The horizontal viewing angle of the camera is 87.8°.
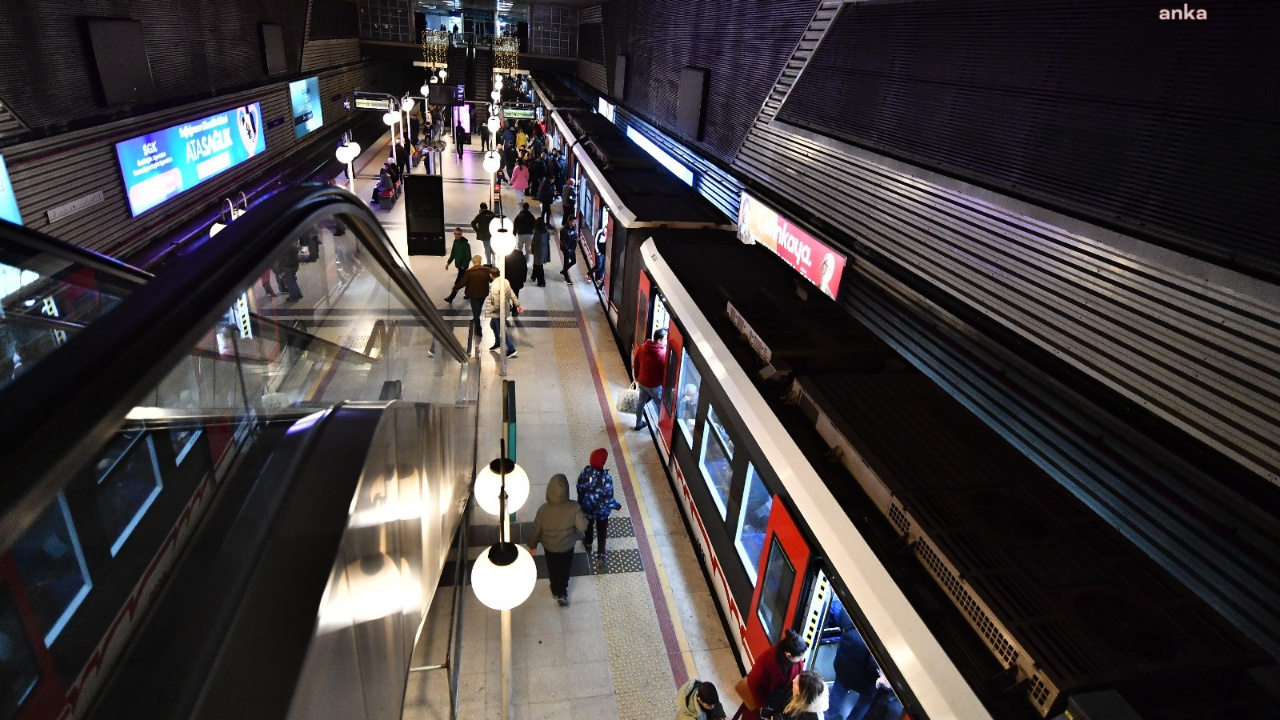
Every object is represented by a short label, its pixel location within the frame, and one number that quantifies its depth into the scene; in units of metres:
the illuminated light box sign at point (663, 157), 12.41
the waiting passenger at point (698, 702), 3.72
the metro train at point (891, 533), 2.43
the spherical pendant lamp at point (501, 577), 3.16
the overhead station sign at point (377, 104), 16.44
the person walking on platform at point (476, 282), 9.64
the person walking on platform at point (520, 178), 17.66
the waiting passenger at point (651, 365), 7.65
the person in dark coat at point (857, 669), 4.25
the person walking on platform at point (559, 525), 5.30
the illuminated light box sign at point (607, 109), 20.56
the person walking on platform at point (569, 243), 12.98
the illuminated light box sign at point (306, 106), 20.03
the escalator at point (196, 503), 0.94
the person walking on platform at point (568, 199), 14.59
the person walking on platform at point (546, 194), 15.88
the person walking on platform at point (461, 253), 10.84
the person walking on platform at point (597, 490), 5.77
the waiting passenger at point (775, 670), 3.75
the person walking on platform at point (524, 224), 12.37
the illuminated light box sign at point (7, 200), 7.37
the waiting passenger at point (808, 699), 3.56
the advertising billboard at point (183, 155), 10.31
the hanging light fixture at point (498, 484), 4.08
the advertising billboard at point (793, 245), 6.81
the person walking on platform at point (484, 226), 12.26
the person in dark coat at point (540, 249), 12.29
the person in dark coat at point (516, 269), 10.51
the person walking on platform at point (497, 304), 9.28
